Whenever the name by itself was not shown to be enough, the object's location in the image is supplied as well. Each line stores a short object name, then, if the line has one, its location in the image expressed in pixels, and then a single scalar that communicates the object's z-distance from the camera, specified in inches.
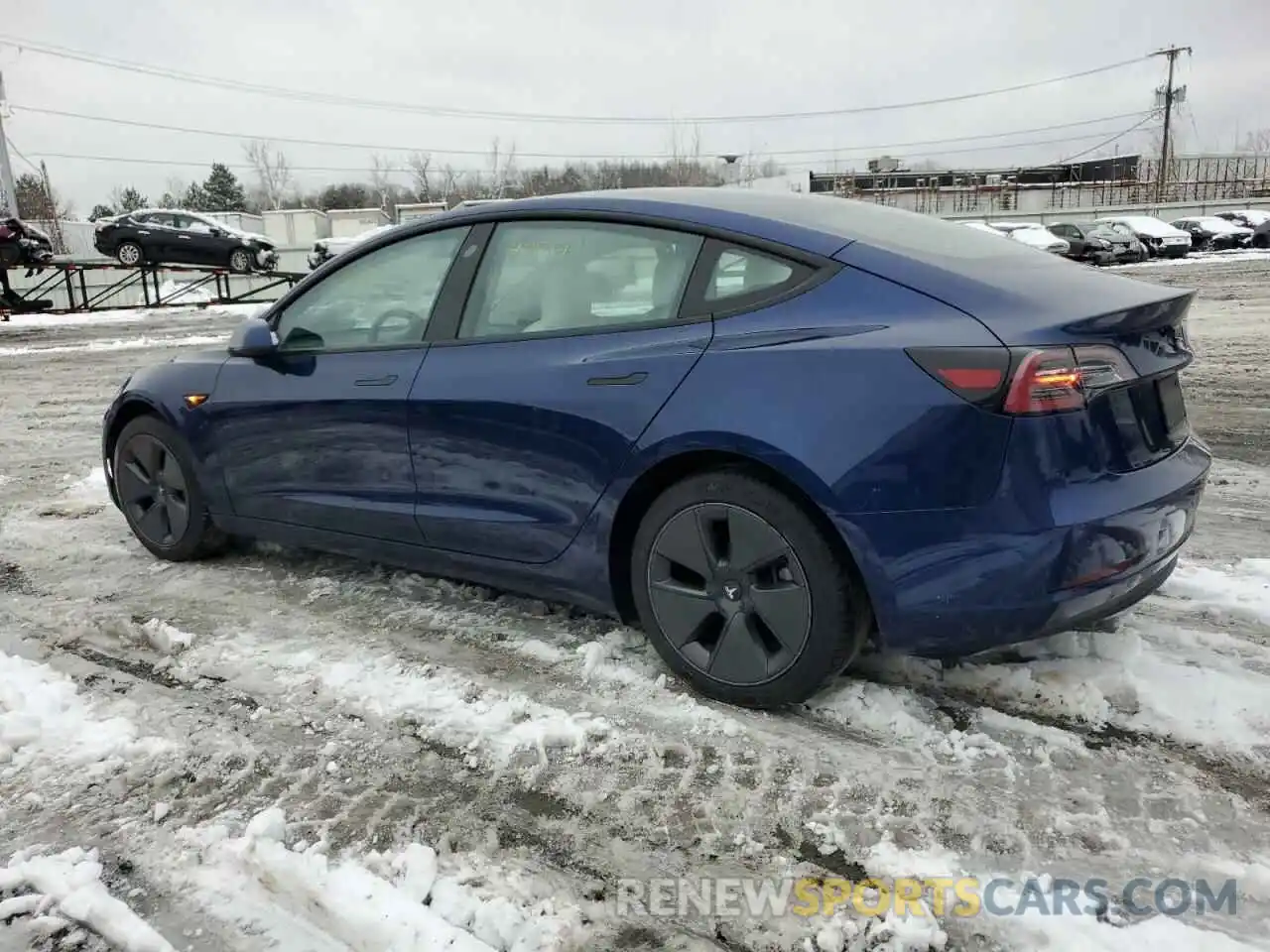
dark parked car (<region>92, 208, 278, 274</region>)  960.3
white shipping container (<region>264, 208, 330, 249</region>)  1859.0
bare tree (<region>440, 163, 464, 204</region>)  3268.9
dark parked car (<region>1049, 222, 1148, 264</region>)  1163.3
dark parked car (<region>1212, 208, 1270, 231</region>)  1499.8
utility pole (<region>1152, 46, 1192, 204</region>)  2404.7
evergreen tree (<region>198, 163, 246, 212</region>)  2952.8
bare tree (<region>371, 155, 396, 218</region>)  3284.9
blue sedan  94.0
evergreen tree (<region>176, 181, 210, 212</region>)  2930.6
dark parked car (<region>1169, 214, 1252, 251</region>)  1386.6
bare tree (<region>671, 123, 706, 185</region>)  2605.8
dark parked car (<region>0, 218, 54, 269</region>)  741.9
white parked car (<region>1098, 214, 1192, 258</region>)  1199.6
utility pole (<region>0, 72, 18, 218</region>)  1343.5
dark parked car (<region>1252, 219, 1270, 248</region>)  1321.4
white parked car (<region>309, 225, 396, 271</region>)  1005.2
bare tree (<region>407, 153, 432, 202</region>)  3380.9
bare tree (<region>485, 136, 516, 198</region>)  3218.5
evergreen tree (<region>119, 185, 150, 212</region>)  2972.4
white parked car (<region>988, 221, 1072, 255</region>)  1120.8
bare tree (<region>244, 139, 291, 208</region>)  3459.6
